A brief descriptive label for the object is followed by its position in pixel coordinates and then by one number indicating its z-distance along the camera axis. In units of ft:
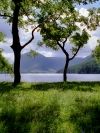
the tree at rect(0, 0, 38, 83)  86.38
